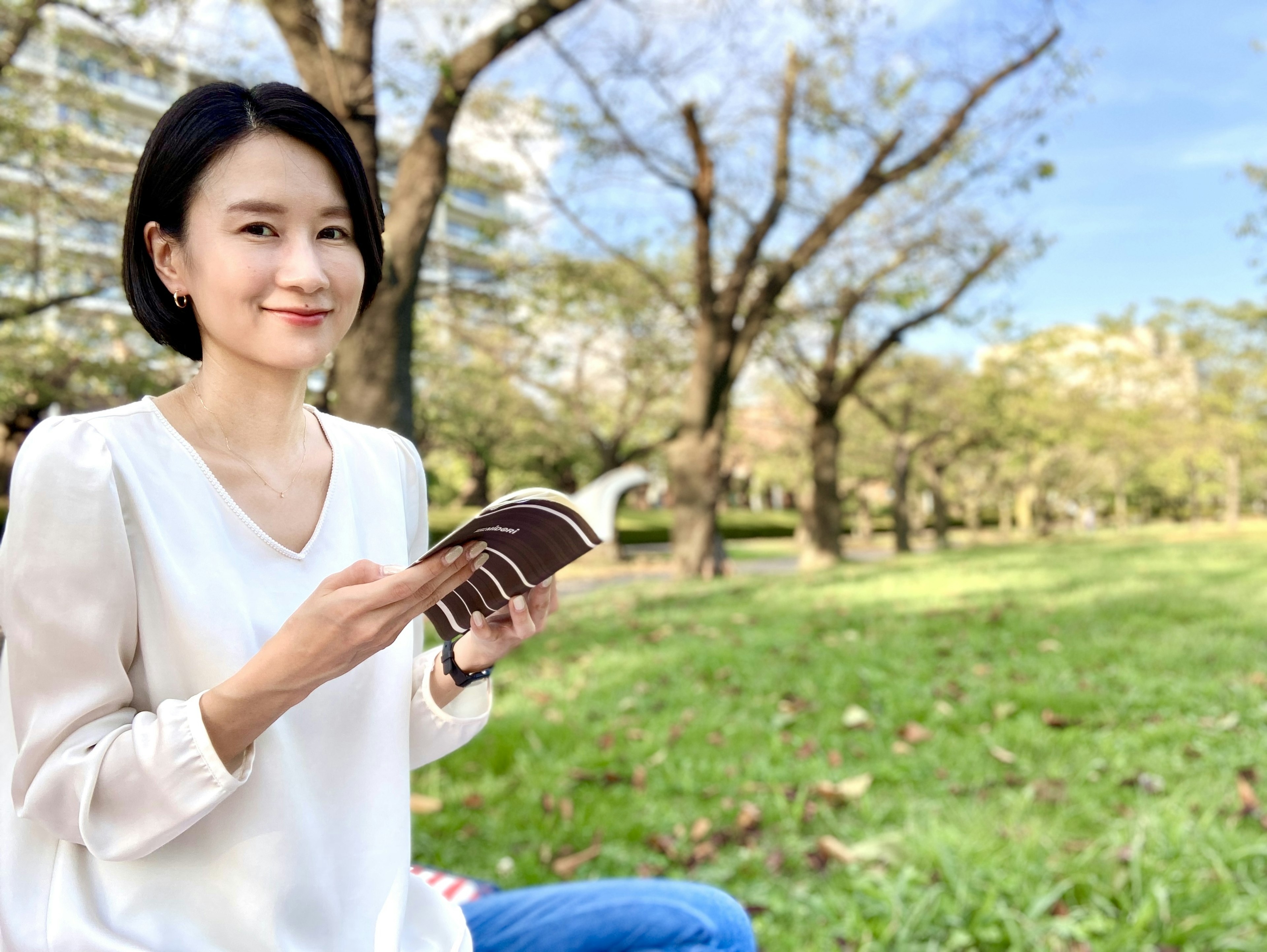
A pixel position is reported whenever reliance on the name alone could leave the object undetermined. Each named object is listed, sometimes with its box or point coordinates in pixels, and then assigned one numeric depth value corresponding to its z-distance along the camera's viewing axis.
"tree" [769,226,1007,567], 15.52
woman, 1.10
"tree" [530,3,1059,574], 11.51
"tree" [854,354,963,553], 23.55
